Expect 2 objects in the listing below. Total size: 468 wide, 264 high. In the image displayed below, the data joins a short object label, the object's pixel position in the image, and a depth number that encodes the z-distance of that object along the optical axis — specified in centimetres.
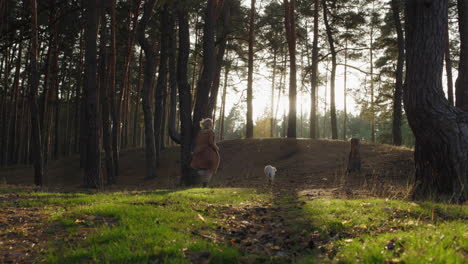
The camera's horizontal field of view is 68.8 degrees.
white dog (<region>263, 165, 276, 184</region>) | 1323
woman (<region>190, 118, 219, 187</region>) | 1095
